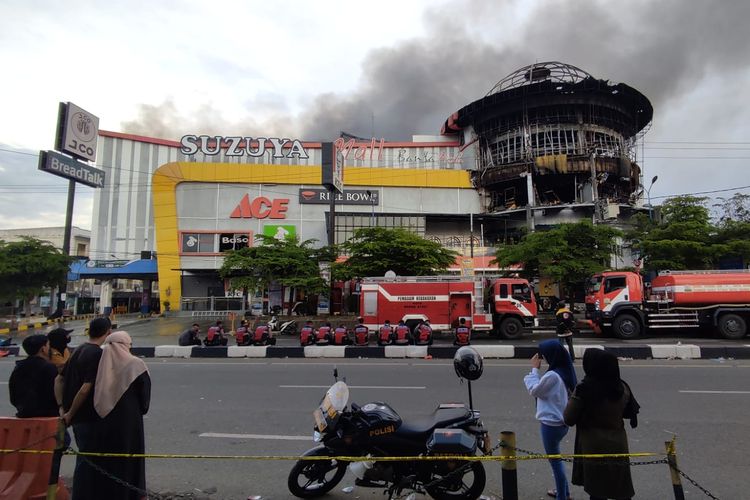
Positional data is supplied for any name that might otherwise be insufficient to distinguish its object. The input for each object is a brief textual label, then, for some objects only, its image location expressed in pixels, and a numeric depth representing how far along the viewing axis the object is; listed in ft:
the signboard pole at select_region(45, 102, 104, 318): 81.68
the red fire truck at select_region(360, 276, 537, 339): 58.39
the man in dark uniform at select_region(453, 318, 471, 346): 50.24
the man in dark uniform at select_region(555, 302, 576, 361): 36.83
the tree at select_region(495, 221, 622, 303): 73.05
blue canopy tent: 122.93
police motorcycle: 12.64
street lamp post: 119.32
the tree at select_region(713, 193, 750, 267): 71.56
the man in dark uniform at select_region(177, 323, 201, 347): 50.08
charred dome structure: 140.46
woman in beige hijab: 11.00
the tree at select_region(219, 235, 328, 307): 78.02
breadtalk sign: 79.20
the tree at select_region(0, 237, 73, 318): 88.38
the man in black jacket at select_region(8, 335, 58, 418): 13.30
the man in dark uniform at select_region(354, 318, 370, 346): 51.24
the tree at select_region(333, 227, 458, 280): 77.77
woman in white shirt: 12.76
